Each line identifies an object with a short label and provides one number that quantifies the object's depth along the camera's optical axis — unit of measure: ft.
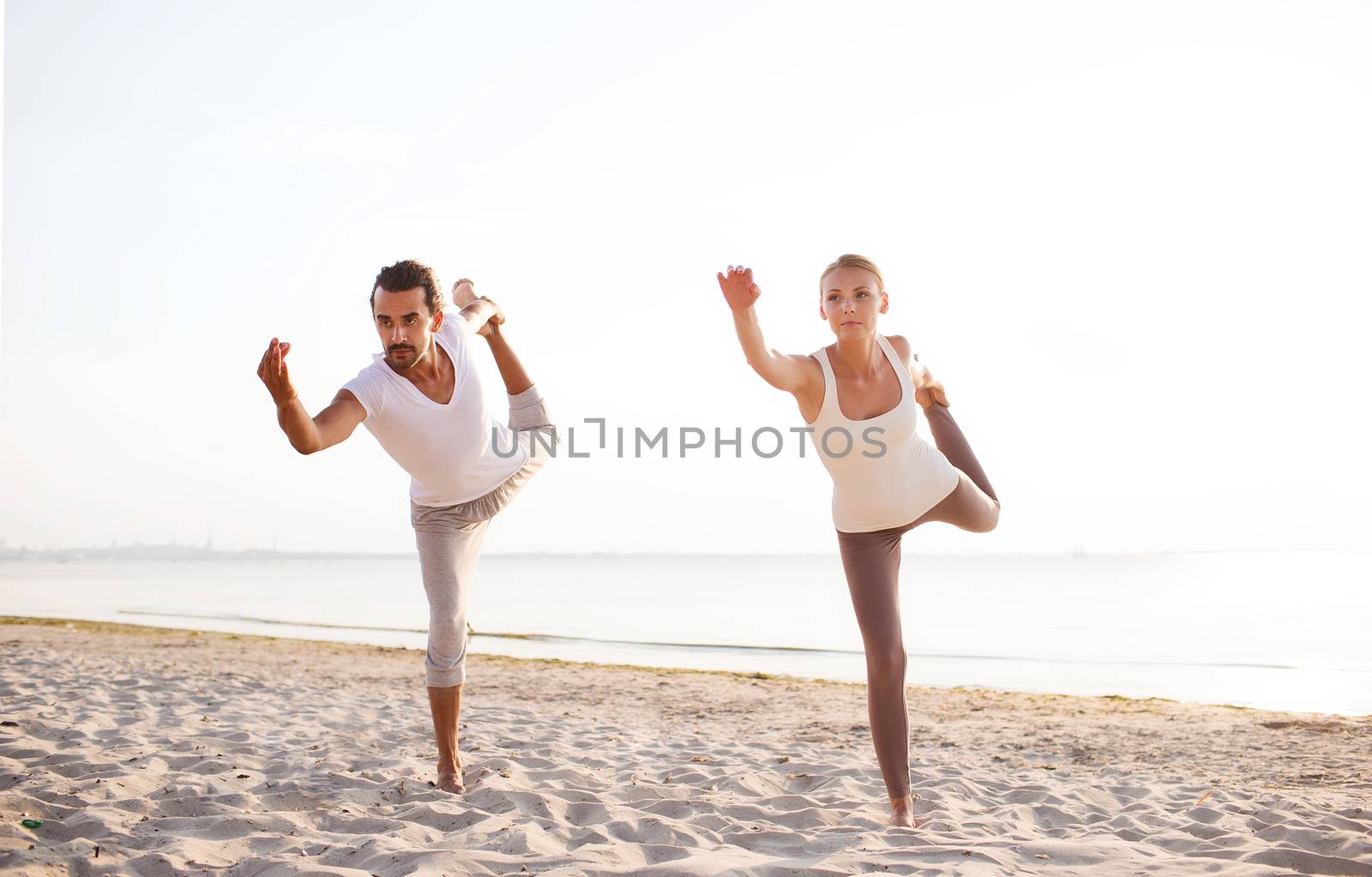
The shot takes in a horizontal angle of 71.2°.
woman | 12.12
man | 12.98
